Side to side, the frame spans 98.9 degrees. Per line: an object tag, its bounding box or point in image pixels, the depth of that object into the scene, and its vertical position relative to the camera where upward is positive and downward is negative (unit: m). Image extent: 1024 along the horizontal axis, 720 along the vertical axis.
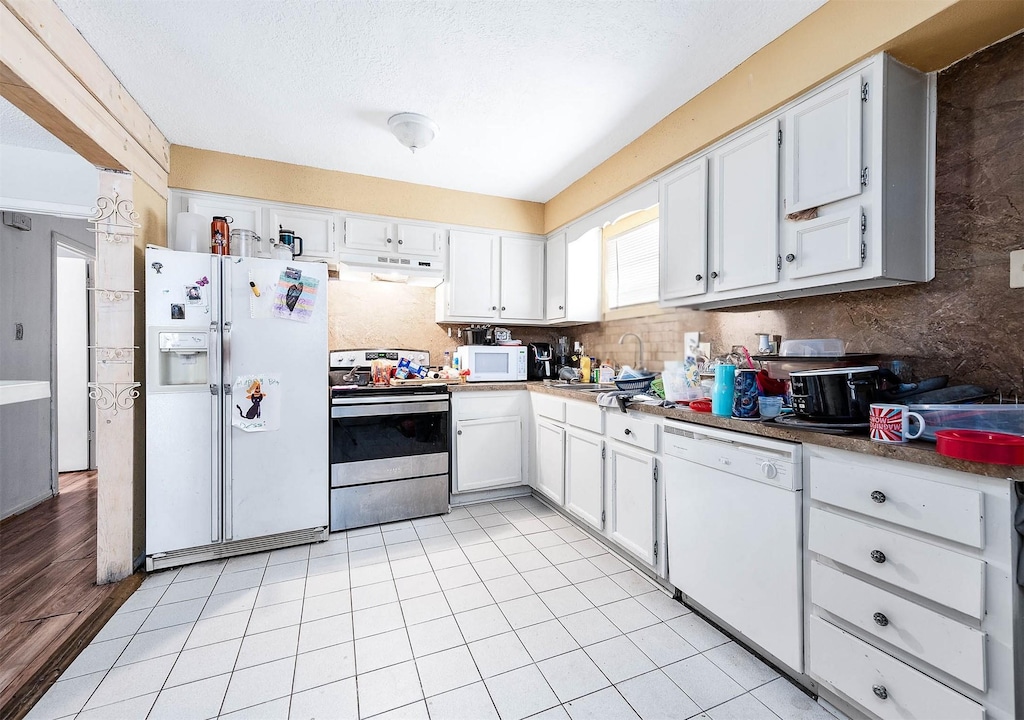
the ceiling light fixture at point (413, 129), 2.52 +1.33
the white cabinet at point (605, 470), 2.15 -0.66
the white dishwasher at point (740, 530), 1.49 -0.67
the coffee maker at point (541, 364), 3.83 -0.07
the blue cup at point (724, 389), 1.79 -0.13
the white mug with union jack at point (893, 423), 1.25 -0.19
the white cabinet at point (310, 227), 3.11 +0.93
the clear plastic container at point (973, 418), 1.23 -0.17
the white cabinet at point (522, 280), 3.82 +0.68
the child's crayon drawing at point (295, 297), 2.58 +0.35
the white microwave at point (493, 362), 3.47 -0.05
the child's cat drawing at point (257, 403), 2.50 -0.28
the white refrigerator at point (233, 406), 2.38 -0.29
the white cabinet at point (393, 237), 3.31 +0.93
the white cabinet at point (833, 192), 1.58 +0.67
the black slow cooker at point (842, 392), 1.47 -0.12
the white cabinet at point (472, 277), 3.62 +0.67
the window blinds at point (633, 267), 3.11 +0.67
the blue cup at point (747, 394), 1.75 -0.15
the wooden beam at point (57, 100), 1.51 +1.02
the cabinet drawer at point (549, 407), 2.96 -0.36
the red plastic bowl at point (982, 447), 1.01 -0.21
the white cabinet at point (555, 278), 3.68 +0.67
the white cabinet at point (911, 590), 1.05 -0.63
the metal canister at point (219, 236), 2.56 +0.70
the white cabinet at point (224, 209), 2.89 +0.99
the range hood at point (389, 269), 3.31 +0.68
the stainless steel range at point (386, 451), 2.85 -0.65
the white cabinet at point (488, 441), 3.24 -0.64
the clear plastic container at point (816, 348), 1.81 +0.04
